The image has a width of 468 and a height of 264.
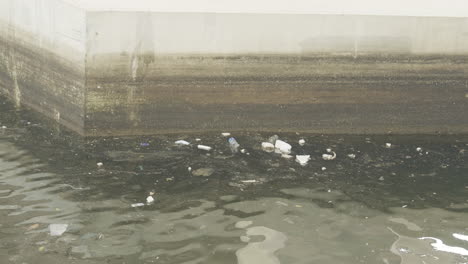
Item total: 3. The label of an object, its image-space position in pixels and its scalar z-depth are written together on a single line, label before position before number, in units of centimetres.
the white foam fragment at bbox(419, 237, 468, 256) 643
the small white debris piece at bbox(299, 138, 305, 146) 895
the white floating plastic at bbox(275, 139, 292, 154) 865
